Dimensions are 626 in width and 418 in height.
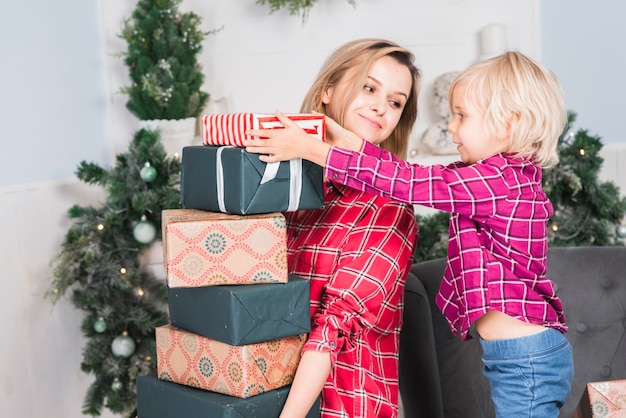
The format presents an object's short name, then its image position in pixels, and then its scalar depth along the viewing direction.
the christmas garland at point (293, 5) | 3.03
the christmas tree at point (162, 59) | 2.83
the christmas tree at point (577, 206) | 2.77
